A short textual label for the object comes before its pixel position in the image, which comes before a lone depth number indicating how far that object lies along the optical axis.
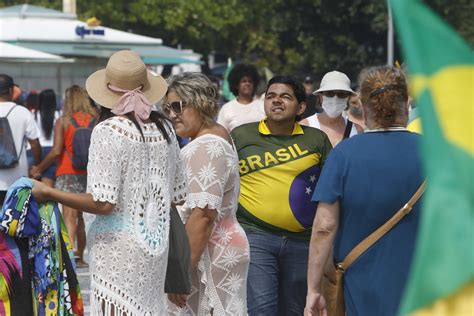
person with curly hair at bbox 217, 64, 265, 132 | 23.15
